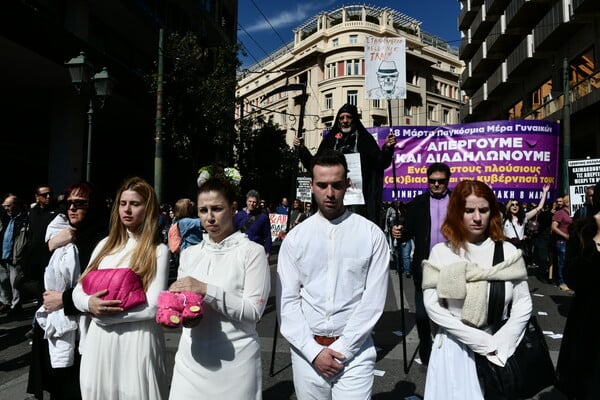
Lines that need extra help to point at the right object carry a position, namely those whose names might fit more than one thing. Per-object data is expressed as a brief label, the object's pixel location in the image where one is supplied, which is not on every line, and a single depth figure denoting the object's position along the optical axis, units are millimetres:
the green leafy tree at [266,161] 27984
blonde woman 2383
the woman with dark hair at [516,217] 8299
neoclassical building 48062
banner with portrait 5219
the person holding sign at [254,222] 6800
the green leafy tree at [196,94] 14062
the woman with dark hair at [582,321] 2797
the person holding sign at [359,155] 4340
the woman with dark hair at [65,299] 2809
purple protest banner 8383
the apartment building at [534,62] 17250
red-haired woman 2355
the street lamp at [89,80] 8609
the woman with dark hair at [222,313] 2205
